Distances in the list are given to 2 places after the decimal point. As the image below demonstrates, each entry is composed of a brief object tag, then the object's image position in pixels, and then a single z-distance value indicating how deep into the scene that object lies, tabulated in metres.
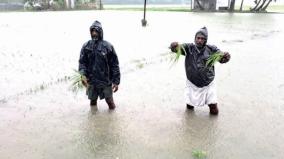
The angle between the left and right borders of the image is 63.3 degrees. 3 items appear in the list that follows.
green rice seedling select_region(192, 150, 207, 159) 2.49
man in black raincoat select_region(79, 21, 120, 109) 3.16
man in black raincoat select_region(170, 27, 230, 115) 3.14
